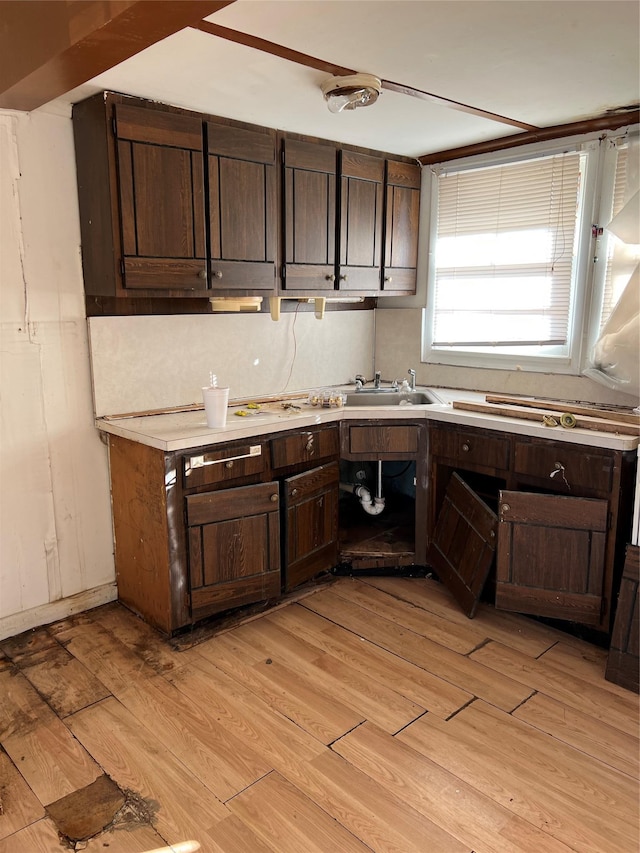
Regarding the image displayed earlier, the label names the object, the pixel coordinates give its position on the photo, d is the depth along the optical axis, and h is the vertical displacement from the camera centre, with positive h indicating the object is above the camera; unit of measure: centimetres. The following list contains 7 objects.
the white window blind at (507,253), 339 +29
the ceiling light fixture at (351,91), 246 +82
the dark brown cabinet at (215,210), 273 +45
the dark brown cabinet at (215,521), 280 -99
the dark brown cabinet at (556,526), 270 -94
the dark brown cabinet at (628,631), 254 -128
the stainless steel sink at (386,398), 384 -56
